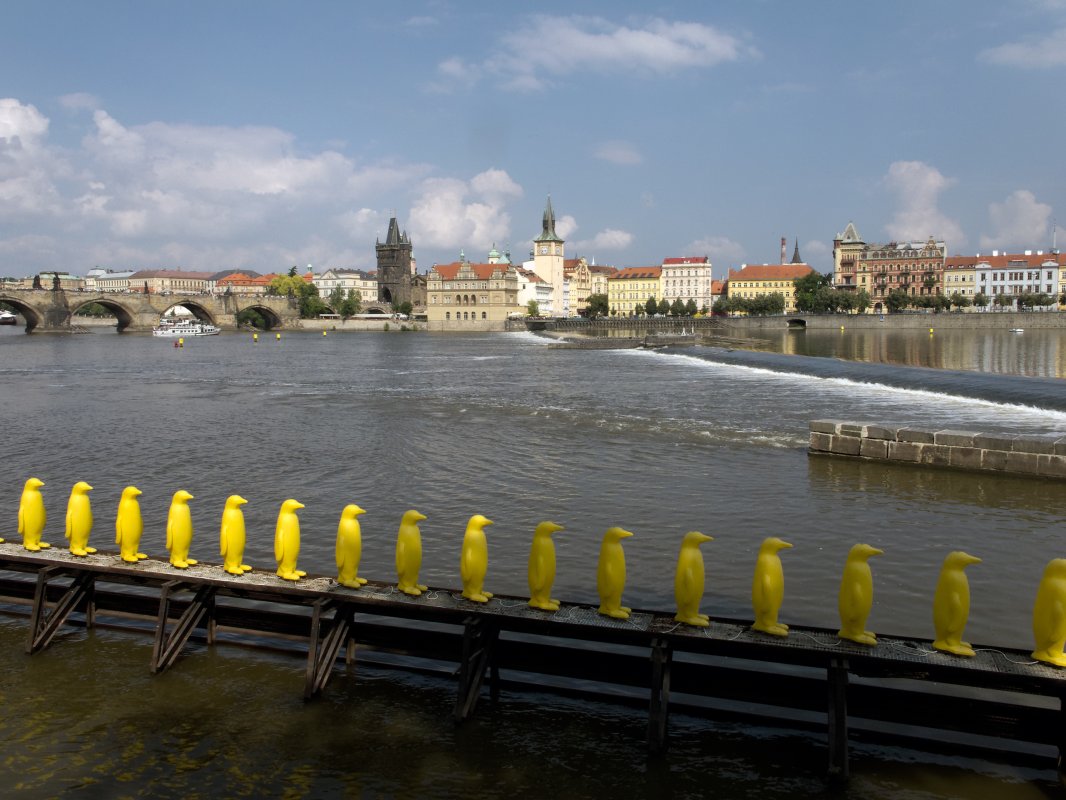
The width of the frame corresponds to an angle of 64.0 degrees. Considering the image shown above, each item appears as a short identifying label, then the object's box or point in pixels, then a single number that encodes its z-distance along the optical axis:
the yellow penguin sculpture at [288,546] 9.95
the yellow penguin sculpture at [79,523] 10.91
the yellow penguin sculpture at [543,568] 8.87
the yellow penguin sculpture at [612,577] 8.73
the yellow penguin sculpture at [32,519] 11.23
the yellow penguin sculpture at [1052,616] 7.50
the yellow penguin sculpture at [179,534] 10.38
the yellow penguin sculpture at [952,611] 7.81
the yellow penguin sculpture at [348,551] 9.71
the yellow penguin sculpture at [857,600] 8.06
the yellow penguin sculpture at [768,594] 8.27
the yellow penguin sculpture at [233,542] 10.06
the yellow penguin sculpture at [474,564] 9.15
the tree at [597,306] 189.62
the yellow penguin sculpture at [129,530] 10.66
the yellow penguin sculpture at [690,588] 8.45
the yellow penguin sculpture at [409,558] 9.41
